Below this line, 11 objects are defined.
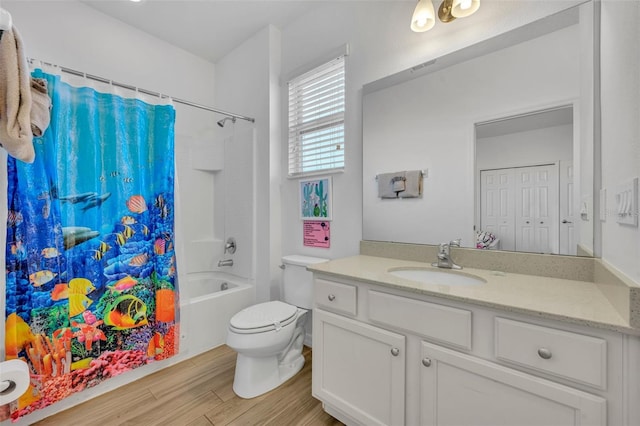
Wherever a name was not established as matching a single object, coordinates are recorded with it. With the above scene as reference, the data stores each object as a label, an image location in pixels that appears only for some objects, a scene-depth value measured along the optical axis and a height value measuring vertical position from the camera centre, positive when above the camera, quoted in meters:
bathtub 1.95 -0.80
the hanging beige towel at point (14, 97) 1.04 +0.46
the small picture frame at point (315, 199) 1.99 +0.11
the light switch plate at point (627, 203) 0.68 +0.03
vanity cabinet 0.74 -0.53
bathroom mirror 1.15 +0.37
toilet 1.56 -0.78
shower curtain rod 1.52 +0.83
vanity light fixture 1.29 +1.02
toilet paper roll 1.13 -0.73
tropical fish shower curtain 1.37 -0.19
